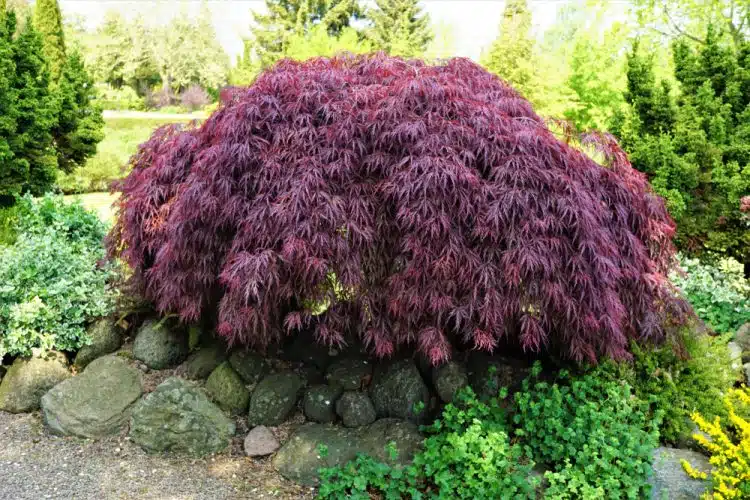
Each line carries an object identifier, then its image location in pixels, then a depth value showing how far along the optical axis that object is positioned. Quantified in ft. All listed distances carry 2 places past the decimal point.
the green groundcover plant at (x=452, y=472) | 9.66
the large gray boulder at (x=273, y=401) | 11.96
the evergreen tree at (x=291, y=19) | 96.48
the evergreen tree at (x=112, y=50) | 112.98
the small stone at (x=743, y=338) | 14.97
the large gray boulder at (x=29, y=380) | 12.97
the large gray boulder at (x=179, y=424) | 11.49
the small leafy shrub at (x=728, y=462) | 9.16
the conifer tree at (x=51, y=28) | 40.83
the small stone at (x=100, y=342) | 13.89
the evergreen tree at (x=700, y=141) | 19.58
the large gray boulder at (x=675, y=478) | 9.93
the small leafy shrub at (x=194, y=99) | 102.27
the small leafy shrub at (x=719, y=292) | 16.85
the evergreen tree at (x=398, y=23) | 97.25
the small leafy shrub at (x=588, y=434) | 9.75
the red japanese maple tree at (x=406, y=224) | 9.59
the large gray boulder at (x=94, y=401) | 11.87
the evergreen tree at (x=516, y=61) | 44.83
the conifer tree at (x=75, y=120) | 27.73
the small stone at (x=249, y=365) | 12.61
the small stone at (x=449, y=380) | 11.55
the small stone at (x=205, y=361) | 13.00
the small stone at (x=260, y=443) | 11.39
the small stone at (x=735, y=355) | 13.95
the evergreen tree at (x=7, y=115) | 20.20
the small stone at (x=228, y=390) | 12.31
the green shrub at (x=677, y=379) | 11.51
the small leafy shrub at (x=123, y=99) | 95.91
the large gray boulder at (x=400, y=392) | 11.55
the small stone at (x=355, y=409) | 11.59
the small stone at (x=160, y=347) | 13.52
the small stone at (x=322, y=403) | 11.86
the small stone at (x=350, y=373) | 12.03
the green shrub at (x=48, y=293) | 13.44
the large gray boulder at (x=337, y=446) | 10.74
